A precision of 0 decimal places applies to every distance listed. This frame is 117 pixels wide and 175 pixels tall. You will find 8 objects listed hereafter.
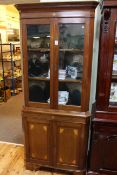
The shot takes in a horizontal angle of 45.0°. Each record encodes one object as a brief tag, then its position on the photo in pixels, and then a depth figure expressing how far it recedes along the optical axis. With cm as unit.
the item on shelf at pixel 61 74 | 157
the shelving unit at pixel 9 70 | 396
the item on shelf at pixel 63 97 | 161
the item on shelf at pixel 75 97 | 157
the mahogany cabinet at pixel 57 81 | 141
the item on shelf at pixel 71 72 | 156
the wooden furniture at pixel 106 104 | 128
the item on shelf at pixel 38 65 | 158
